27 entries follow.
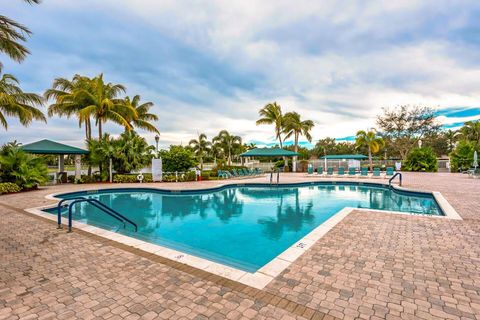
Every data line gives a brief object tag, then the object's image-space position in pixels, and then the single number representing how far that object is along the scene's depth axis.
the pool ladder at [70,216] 5.05
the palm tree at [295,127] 26.44
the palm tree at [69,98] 16.44
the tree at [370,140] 27.85
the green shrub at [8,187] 11.17
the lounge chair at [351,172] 20.50
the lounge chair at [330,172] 21.25
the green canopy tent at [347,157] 24.36
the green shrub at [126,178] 16.33
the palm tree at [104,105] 16.12
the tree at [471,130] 32.72
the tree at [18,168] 11.96
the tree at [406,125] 29.12
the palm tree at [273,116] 26.67
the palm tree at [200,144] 37.17
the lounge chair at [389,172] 18.53
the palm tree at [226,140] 38.56
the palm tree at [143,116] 21.14
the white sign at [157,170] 16.48
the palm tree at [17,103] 13.34
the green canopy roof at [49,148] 14.41
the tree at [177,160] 17.56
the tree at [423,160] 23.78
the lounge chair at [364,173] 19.79
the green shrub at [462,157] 21.62
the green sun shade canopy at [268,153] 19.86
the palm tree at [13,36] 6.88
